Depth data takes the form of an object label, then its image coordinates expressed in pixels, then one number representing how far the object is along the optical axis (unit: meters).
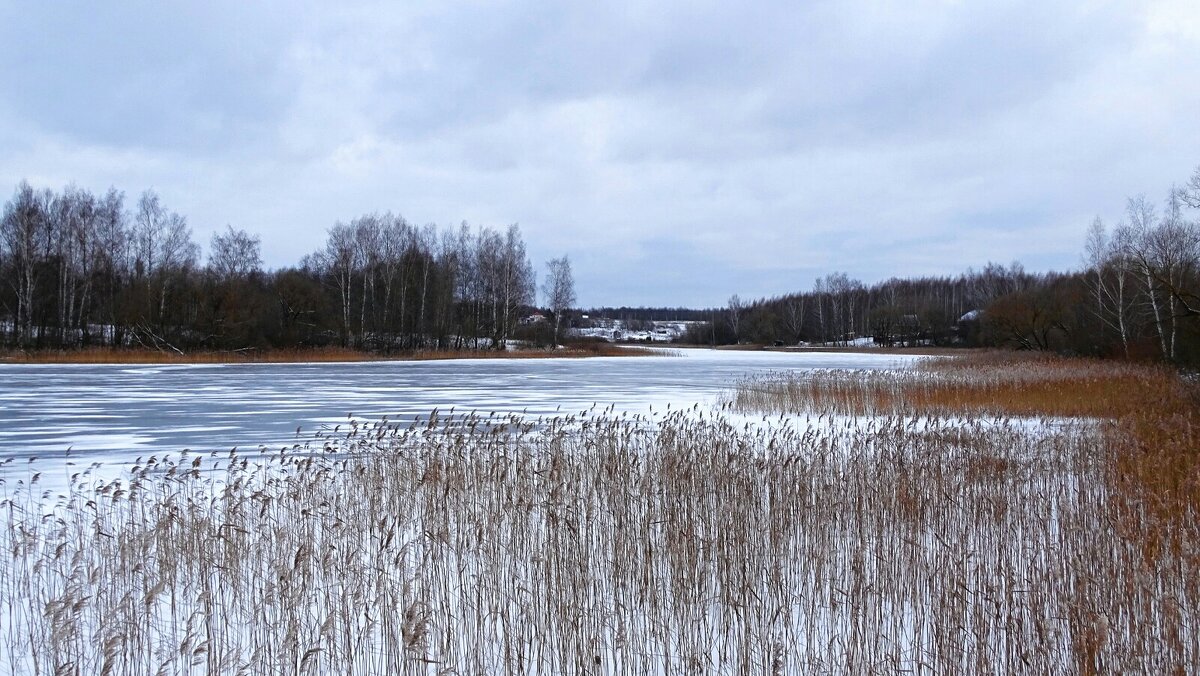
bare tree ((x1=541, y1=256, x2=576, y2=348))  59.34
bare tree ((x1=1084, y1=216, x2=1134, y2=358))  33.72
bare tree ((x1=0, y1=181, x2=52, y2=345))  37.19
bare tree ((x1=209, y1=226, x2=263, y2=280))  47.91
